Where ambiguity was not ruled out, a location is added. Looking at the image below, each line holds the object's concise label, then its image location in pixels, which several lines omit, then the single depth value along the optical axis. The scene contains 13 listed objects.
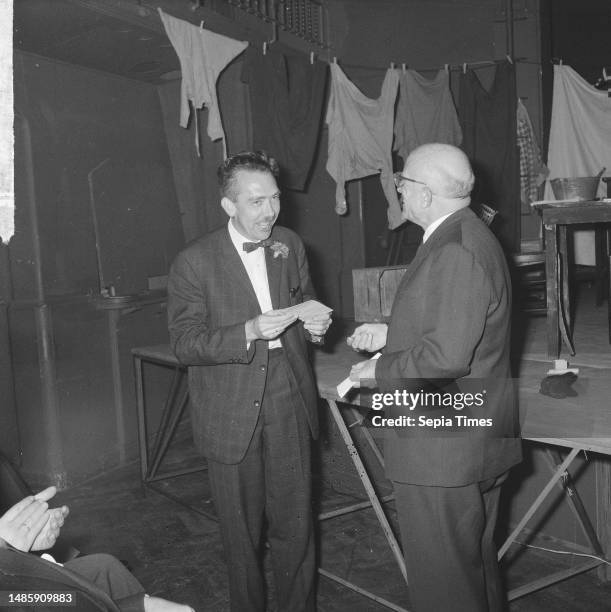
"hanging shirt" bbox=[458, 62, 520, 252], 6.82
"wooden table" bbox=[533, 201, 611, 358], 3.19
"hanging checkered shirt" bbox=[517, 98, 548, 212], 7.00
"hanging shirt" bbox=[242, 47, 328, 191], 5.69
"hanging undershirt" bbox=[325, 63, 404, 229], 6.65
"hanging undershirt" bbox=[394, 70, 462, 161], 6.84
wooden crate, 4.13
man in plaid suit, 2.51
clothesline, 7.37
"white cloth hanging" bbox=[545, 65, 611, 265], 6.86
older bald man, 1.98
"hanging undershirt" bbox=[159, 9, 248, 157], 4.95
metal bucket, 3.35
